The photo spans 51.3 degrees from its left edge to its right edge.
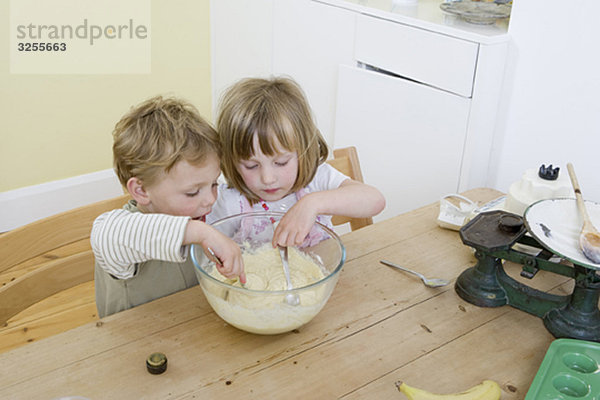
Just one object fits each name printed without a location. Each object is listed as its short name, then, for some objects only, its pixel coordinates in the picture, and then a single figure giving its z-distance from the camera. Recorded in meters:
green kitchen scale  1.03
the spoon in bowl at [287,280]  0.96
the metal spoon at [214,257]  1.04
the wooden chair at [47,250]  1.13
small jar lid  0.93
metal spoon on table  1.17
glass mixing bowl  0.97
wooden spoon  1.00
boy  1.03
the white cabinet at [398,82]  1.90
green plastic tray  0.89
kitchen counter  1.86
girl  1.25
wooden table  0.91
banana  0.88
